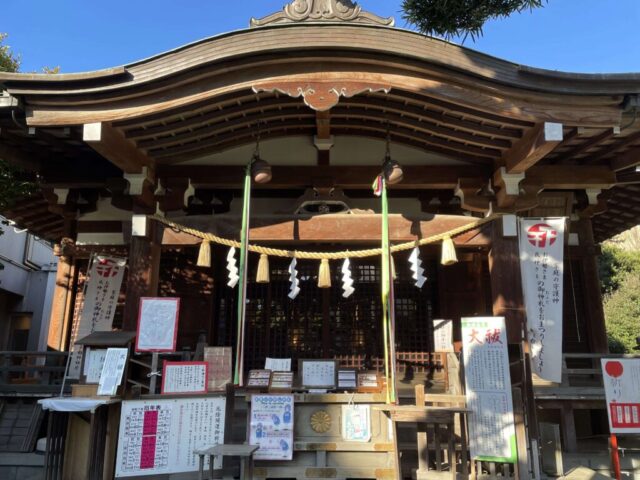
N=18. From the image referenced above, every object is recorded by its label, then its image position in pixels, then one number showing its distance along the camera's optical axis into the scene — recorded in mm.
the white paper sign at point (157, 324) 6133
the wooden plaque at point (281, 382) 6168
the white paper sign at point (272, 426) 5719
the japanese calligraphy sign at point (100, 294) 8906
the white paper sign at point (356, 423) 5797
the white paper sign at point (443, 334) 8422
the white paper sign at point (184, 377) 5934
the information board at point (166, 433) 5605
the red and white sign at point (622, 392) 6098
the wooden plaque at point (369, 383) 6734
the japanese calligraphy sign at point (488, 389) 5543
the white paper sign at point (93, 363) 5996
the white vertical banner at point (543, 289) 6969
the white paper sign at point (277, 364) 8211
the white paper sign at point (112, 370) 5758
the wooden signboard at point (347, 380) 6883
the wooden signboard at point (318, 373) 7570
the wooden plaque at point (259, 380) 6855
